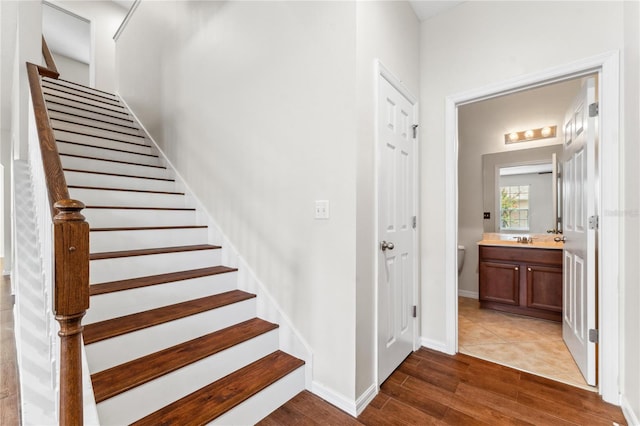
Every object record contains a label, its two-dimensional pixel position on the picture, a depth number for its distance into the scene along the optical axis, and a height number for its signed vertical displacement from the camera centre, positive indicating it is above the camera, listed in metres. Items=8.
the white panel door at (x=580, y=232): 1.91 -0.16
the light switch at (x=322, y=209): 1.82 +0.02
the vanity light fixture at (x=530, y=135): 3.48 +0.91
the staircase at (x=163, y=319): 1.44 -0.61
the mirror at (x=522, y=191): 3.55 +0.25
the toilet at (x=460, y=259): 4.05 -0.65
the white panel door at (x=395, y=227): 1.95 -0.12
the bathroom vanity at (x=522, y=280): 3.09 -0.76
